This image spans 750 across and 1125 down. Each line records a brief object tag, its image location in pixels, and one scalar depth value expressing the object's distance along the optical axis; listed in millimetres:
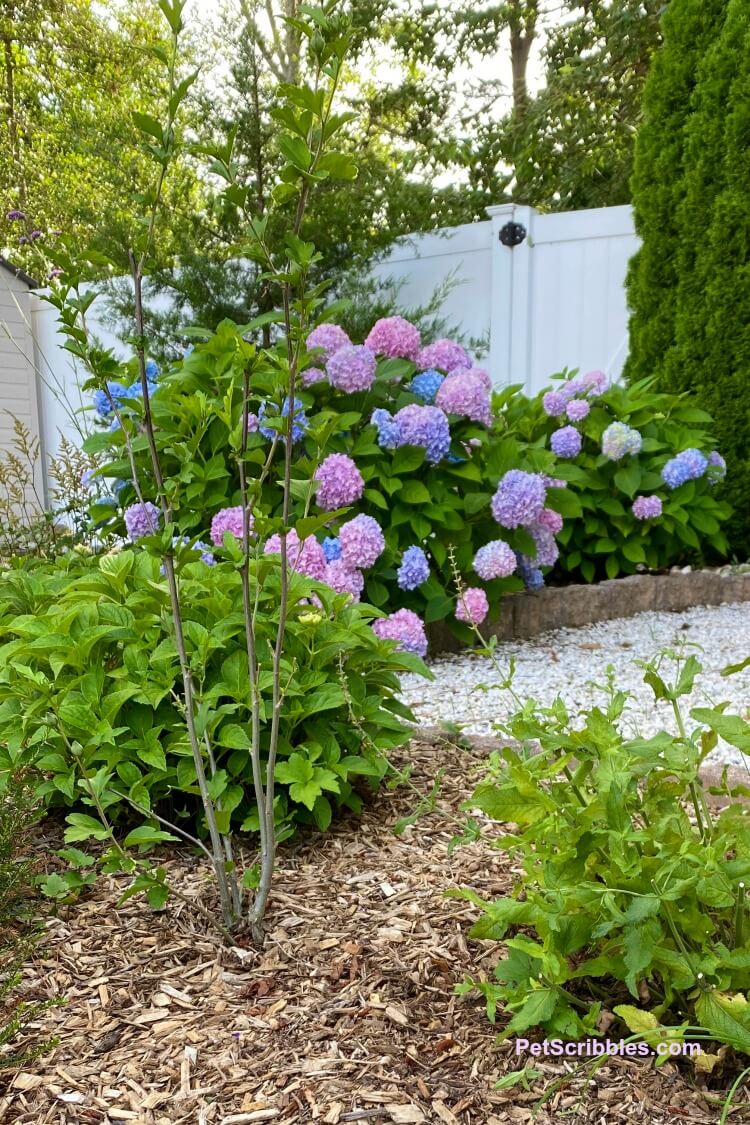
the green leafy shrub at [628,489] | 3836
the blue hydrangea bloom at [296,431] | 2610
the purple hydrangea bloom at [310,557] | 2533
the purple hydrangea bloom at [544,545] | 3328
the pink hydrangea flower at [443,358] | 3240
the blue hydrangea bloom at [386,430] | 2916
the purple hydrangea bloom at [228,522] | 2555
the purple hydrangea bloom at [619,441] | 3734
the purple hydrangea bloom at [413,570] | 2875
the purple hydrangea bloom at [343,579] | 2631
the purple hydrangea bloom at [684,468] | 3893
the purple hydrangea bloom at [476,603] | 2939
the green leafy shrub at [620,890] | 1099
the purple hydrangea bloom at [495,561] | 3018
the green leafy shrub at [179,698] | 1584
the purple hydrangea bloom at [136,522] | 2641
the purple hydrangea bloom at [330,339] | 2974
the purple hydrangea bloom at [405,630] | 2650
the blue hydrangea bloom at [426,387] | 3119
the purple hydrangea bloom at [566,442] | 3668
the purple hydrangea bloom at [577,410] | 3803
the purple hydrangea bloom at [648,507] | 3811
